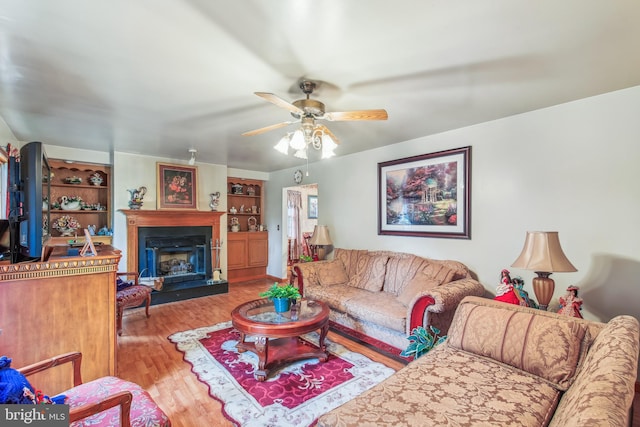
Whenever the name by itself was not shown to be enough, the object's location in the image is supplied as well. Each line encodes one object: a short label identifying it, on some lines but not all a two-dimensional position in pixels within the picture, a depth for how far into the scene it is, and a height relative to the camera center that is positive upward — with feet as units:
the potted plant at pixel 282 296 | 8.95 -2.62
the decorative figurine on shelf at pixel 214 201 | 17.44 +0.70
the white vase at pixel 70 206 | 13.93 +0.35
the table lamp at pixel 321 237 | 14.57 -1.27
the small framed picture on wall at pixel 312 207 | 25.65 +0.46
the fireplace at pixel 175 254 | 15.17 -2.35
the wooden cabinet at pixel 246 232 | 19.34 -1.35
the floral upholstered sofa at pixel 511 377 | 3.38 -2.88
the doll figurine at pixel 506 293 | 7.57 -2.19
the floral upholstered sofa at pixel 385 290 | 8.50 -2.88
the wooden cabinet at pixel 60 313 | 5.92 -2.21
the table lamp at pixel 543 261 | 6.82 -1.20
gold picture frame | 15.74 +1.48
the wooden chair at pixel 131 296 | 10.76 -3.29
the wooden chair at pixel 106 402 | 3.78 -3.00
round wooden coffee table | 7.89 -3.27
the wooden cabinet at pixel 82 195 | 14.02 +0.92
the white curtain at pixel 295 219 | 24.18 -0.58
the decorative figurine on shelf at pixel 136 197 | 14.66 +0.82
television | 6.08 +0.20
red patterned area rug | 6.54 -4.57
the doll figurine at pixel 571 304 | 6.87 -2.24
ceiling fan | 6.57 +2.36
